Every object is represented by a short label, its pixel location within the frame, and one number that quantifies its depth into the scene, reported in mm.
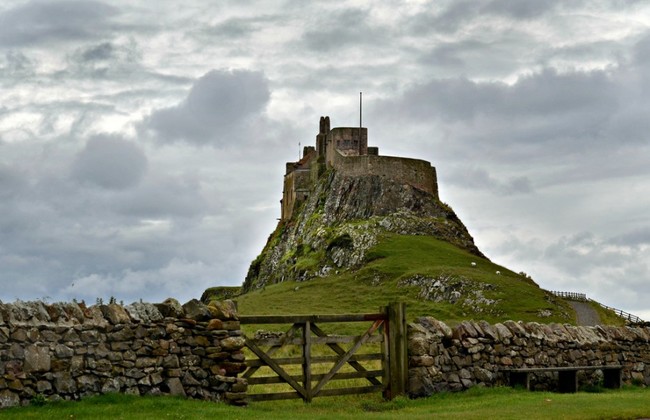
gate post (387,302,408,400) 23031
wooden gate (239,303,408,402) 21312
